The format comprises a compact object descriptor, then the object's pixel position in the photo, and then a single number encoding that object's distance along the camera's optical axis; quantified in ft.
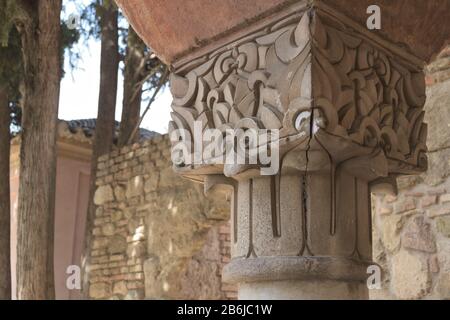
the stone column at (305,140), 4.50
